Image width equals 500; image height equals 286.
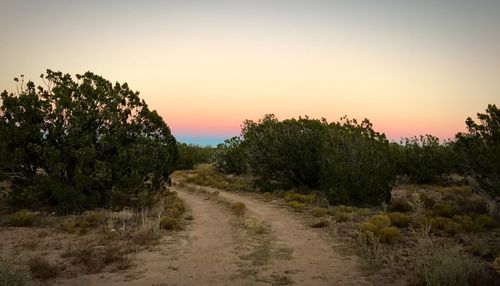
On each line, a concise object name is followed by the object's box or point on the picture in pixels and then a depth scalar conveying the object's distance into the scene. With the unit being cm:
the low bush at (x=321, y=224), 1538
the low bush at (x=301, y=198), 2141
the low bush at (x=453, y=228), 1340
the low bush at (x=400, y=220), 1467
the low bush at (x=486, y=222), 1428
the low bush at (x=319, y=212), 1734
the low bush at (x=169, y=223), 1487
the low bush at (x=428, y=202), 1829
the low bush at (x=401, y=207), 1781
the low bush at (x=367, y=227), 1326
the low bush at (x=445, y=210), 1612
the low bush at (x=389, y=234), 1256
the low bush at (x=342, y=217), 1583
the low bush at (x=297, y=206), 1931
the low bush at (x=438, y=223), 1396
